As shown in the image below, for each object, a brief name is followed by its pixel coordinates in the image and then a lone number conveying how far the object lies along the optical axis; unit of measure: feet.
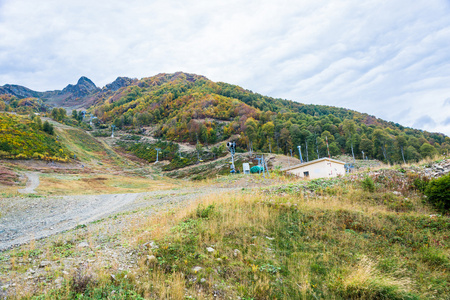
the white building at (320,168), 106.22
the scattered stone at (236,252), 18.15
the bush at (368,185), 39.32
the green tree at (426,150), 236.38
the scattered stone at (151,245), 18.16
